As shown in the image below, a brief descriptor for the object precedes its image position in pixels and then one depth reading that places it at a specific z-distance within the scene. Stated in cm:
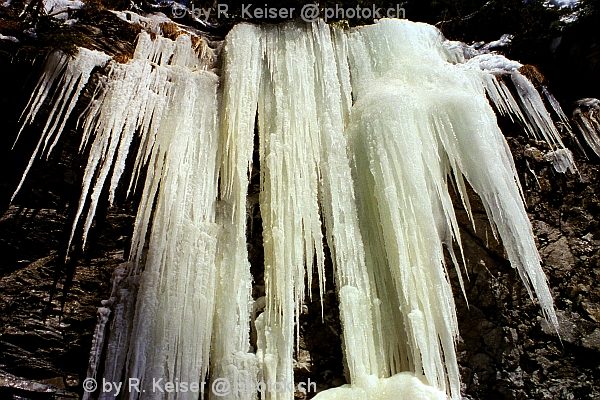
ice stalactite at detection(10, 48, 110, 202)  409
